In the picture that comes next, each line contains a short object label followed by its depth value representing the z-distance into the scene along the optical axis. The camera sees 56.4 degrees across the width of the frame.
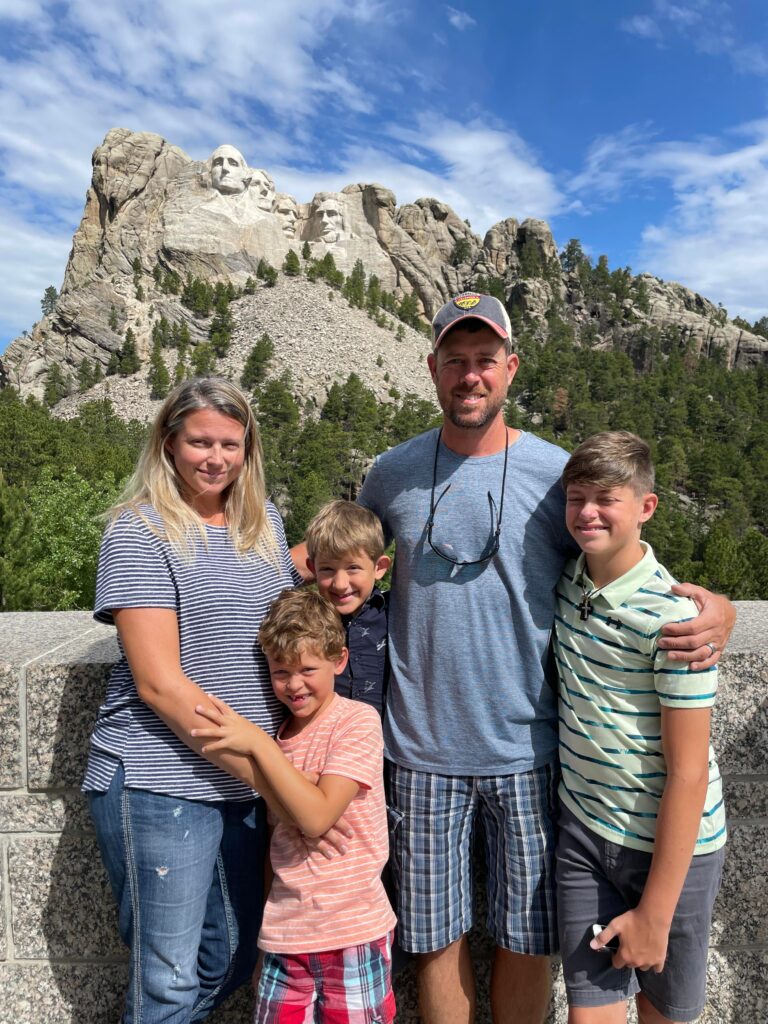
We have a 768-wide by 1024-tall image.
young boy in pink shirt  2.00
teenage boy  1.94
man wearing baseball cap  2.27
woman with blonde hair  2.00
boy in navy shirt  2.34
